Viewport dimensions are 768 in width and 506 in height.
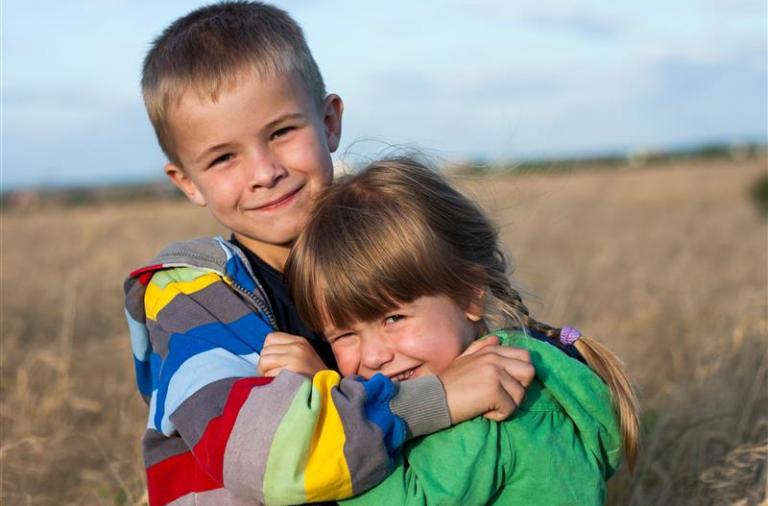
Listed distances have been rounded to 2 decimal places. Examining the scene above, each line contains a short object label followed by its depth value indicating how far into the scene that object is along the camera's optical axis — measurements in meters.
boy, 2.02
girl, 2.18
